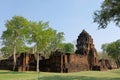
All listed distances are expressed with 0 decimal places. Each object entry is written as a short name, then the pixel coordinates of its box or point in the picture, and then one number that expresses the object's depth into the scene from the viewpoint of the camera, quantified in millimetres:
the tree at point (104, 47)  96000
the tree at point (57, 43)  68500
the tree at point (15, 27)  46634
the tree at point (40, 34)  39741
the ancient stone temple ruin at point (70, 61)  39125
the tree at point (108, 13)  26577
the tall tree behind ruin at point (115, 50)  77744
